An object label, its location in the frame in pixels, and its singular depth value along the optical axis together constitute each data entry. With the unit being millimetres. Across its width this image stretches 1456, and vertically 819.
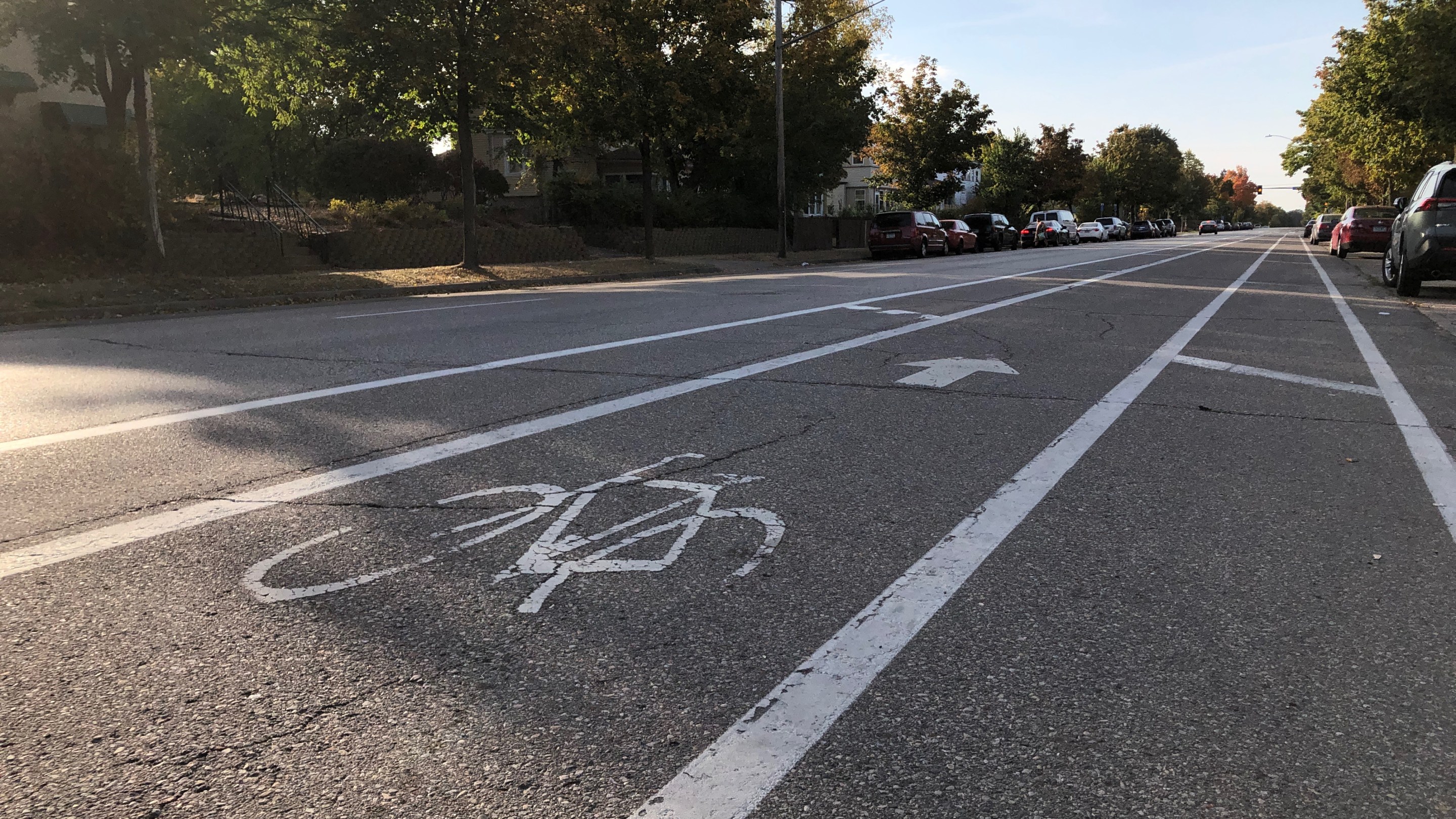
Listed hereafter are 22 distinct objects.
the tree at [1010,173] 72438
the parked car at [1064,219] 56812
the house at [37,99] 22062
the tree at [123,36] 15969
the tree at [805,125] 37719
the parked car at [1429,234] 14219
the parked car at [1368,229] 31312
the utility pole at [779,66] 31766
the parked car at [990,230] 45062
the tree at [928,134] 50188
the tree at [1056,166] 74312
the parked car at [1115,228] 74000
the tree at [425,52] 19812
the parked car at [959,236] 40094
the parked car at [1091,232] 66188
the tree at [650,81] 27844
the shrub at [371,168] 38719
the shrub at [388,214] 26672
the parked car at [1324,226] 48656
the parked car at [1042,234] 54406
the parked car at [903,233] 35594
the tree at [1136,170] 107312
